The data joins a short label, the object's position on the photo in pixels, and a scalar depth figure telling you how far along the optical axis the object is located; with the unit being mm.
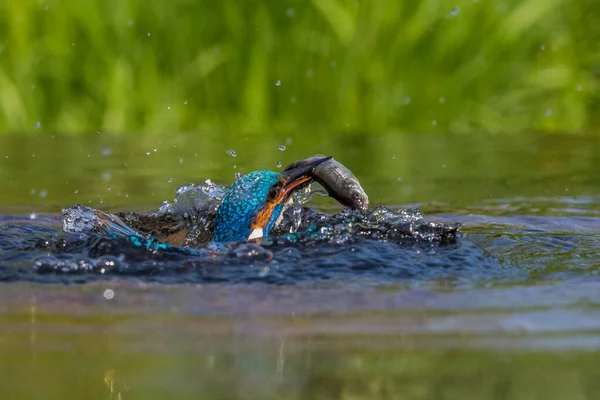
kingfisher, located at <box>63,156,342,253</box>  11289
